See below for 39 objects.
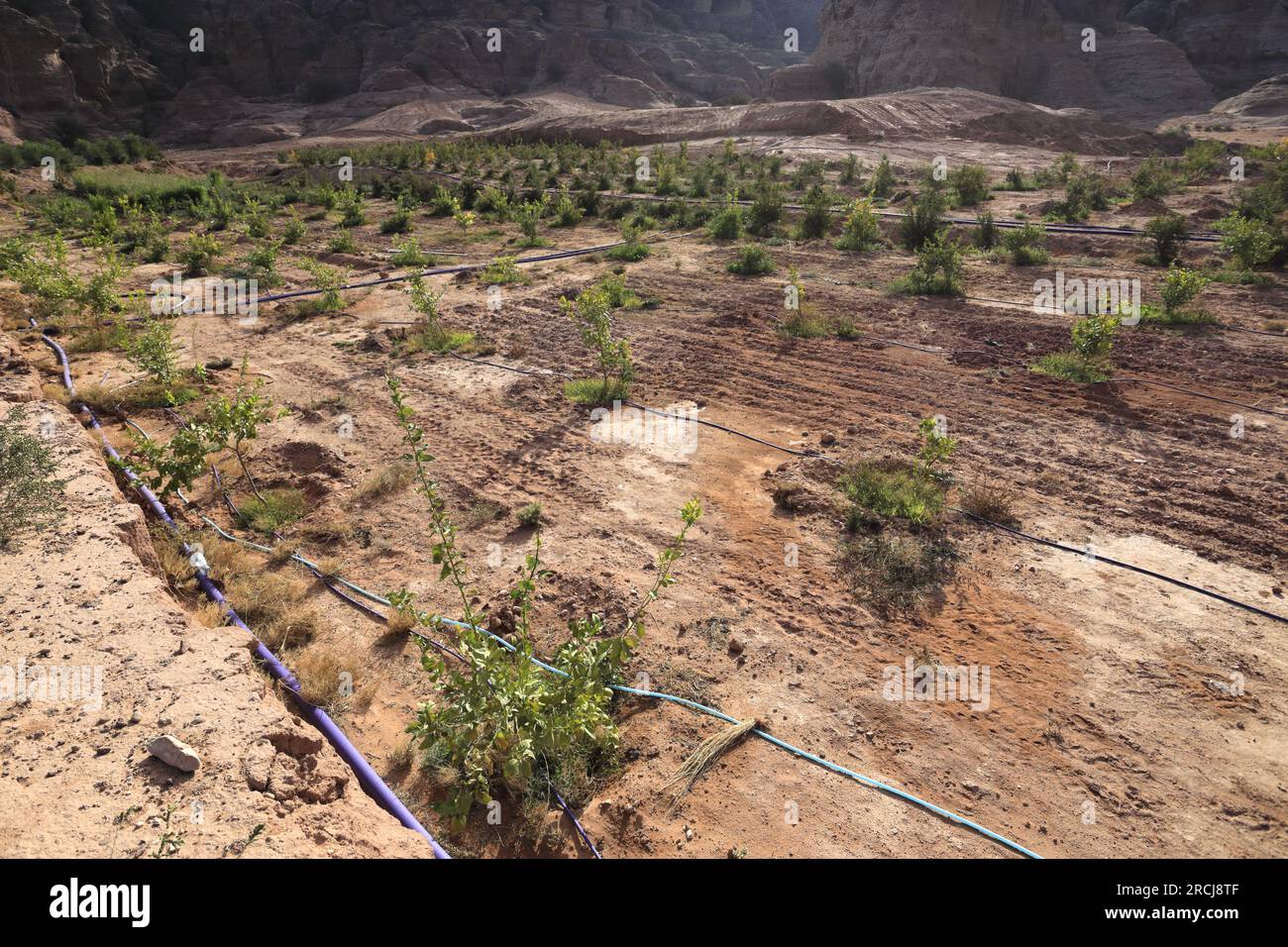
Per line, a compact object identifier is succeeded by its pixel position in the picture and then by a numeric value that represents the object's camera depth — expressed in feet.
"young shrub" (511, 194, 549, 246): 44.16
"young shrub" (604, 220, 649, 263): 39.32
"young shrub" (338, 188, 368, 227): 50.26
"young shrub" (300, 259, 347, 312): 31.83
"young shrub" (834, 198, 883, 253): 41.11
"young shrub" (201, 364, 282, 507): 16.44
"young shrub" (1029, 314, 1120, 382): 23.27
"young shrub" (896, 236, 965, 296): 32.35
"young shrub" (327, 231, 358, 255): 41.47
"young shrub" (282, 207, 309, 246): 43.34
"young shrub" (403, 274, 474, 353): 27.04
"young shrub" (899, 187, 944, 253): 40.86
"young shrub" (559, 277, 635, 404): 22.50
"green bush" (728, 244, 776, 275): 36.45
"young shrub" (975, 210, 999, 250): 40.19
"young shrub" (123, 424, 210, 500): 15.35
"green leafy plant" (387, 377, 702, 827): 9.60
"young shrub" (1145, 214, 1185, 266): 35.31
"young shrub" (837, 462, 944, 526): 16.30
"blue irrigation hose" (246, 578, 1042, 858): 9.30
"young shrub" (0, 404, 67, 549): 12.16
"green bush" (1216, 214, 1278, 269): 32.58
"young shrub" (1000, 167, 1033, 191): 57.21
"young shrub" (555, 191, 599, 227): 50.06
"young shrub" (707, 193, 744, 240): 43.83
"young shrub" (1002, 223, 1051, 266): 36.24
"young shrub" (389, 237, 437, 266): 37.58
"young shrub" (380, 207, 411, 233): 48.14
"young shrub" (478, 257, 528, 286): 35.04
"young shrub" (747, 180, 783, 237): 45.52
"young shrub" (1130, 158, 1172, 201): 48.03
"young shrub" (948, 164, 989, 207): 52.44
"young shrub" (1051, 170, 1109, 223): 44.86
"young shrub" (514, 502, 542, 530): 16.47
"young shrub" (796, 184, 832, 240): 43.86
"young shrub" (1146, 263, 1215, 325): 27.73
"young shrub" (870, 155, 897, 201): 56.75
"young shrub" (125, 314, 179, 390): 21.53
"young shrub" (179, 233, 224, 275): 36.96
